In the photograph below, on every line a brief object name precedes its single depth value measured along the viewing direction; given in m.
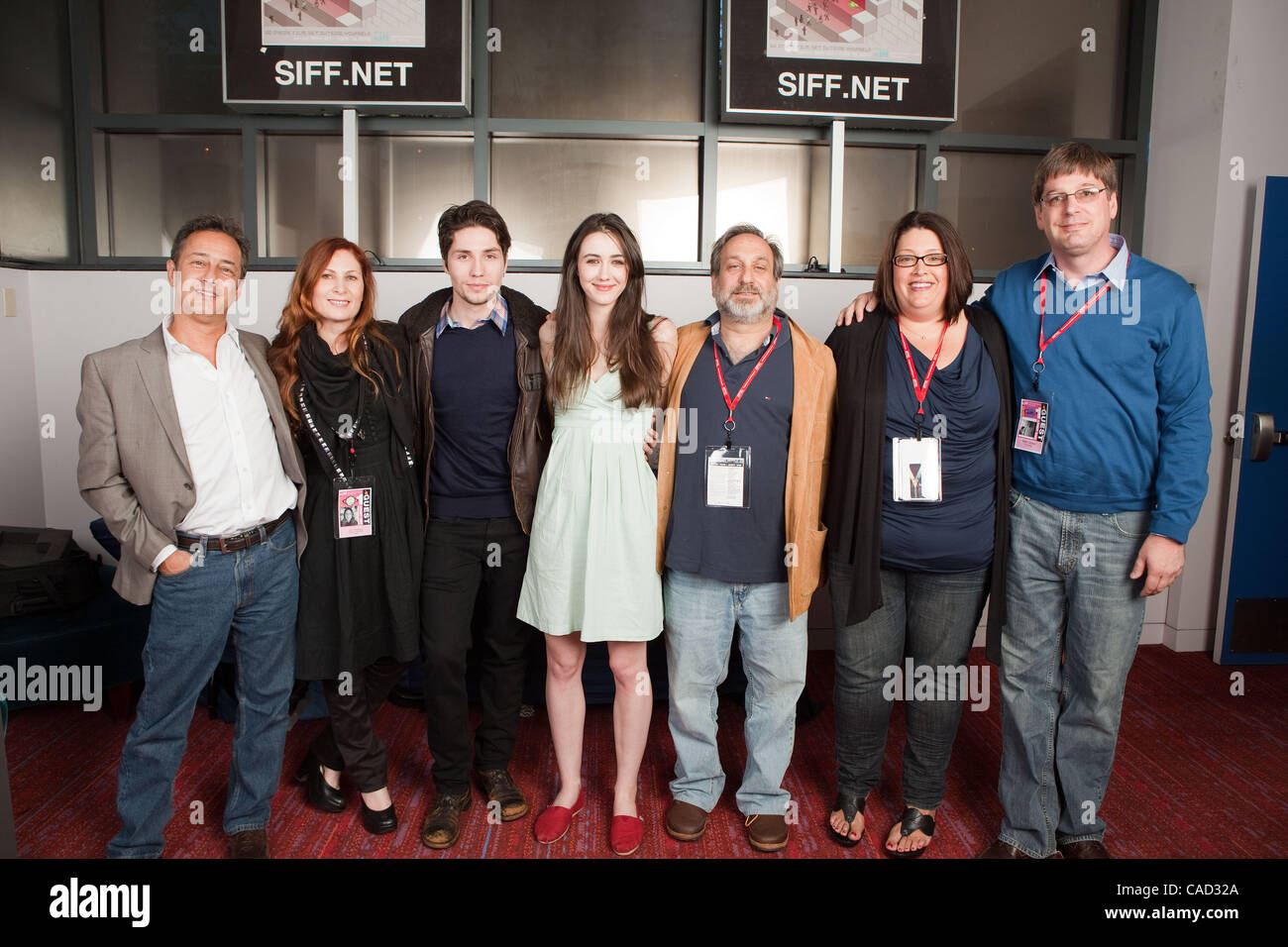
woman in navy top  2.29
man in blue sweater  2.21
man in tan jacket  2.33
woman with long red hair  2.32
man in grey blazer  2.08
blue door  3.89
